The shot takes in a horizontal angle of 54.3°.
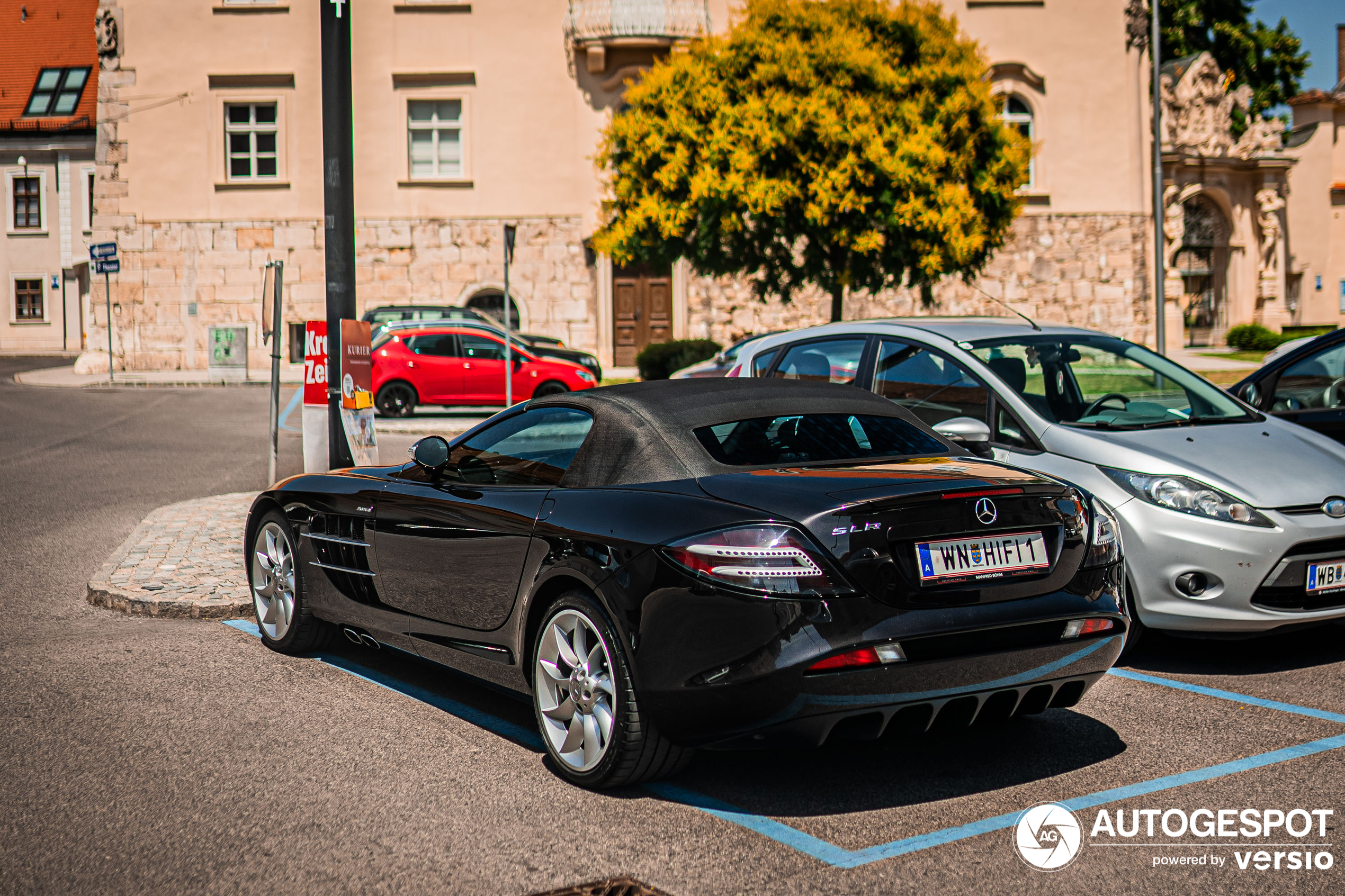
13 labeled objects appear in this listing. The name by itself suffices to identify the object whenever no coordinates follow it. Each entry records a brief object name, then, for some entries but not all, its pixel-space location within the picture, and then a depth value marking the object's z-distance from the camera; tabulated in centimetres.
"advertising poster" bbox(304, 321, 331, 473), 911
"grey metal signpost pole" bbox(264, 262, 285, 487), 1010
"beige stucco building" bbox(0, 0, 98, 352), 5012
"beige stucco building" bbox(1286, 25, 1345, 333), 5350
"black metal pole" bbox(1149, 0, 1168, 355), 2462
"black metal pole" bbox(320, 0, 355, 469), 862
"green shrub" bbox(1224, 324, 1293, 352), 3503
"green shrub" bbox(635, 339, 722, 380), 2602
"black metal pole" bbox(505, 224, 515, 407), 1781
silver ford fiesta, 564
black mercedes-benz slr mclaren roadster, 386
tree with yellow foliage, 2098
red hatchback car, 2167
